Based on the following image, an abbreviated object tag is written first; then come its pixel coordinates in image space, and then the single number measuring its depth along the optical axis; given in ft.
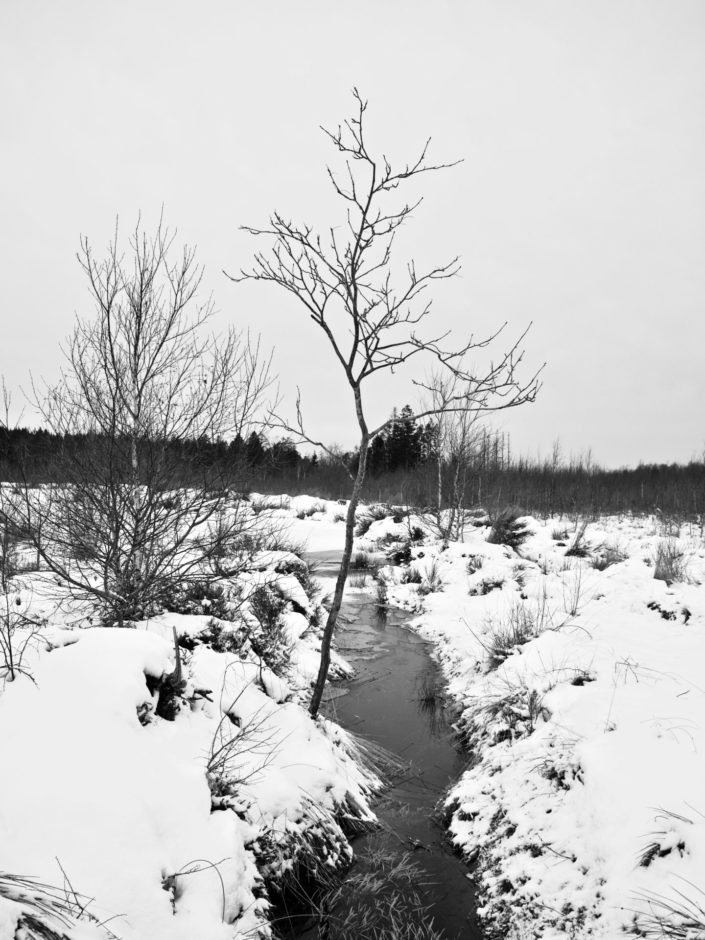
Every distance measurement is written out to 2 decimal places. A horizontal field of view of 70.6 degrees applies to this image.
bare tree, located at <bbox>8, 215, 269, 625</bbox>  16.07
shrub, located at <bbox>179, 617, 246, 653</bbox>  14.16
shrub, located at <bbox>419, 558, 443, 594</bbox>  34.73
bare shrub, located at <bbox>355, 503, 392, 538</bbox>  65.53
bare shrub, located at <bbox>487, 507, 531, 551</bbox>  44.98
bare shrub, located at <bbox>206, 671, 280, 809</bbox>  9.43
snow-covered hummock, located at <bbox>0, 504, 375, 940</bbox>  6.53
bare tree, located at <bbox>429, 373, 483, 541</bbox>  47.29
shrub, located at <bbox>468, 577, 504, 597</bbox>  28.99
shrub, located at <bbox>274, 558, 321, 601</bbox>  29.49
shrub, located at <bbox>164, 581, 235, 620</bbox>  18.67
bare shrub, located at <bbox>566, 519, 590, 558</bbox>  36.37
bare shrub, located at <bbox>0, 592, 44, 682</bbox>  8.85
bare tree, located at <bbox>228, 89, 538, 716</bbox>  10.77
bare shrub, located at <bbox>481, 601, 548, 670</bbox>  18.93
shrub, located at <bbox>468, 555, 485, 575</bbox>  33.44
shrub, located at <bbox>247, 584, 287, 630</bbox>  19.60
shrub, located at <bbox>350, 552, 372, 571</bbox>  47.65
